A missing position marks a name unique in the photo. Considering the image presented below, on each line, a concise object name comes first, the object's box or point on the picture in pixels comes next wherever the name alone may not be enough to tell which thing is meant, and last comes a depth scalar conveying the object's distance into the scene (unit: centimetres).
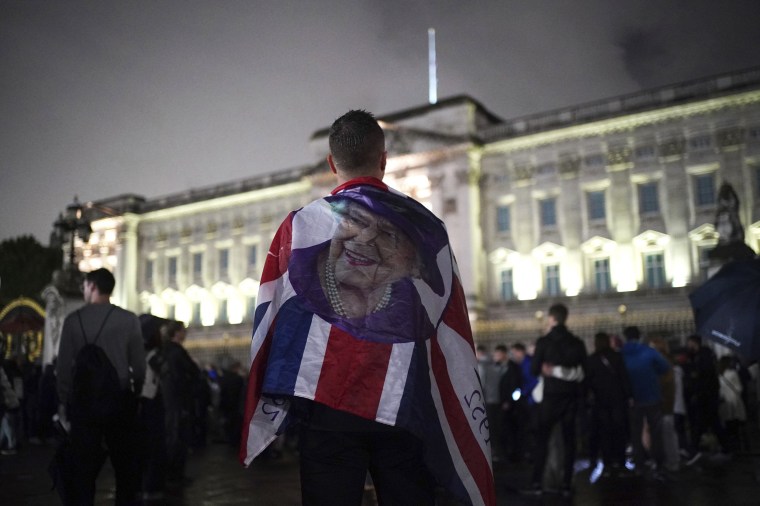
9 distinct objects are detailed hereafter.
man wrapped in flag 218
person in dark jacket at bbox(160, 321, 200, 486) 848
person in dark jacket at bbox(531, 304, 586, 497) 730
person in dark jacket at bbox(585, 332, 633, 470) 907
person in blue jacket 904
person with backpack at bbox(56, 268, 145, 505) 446
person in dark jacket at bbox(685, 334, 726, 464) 1098
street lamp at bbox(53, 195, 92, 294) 1661
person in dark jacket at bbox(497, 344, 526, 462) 1170
